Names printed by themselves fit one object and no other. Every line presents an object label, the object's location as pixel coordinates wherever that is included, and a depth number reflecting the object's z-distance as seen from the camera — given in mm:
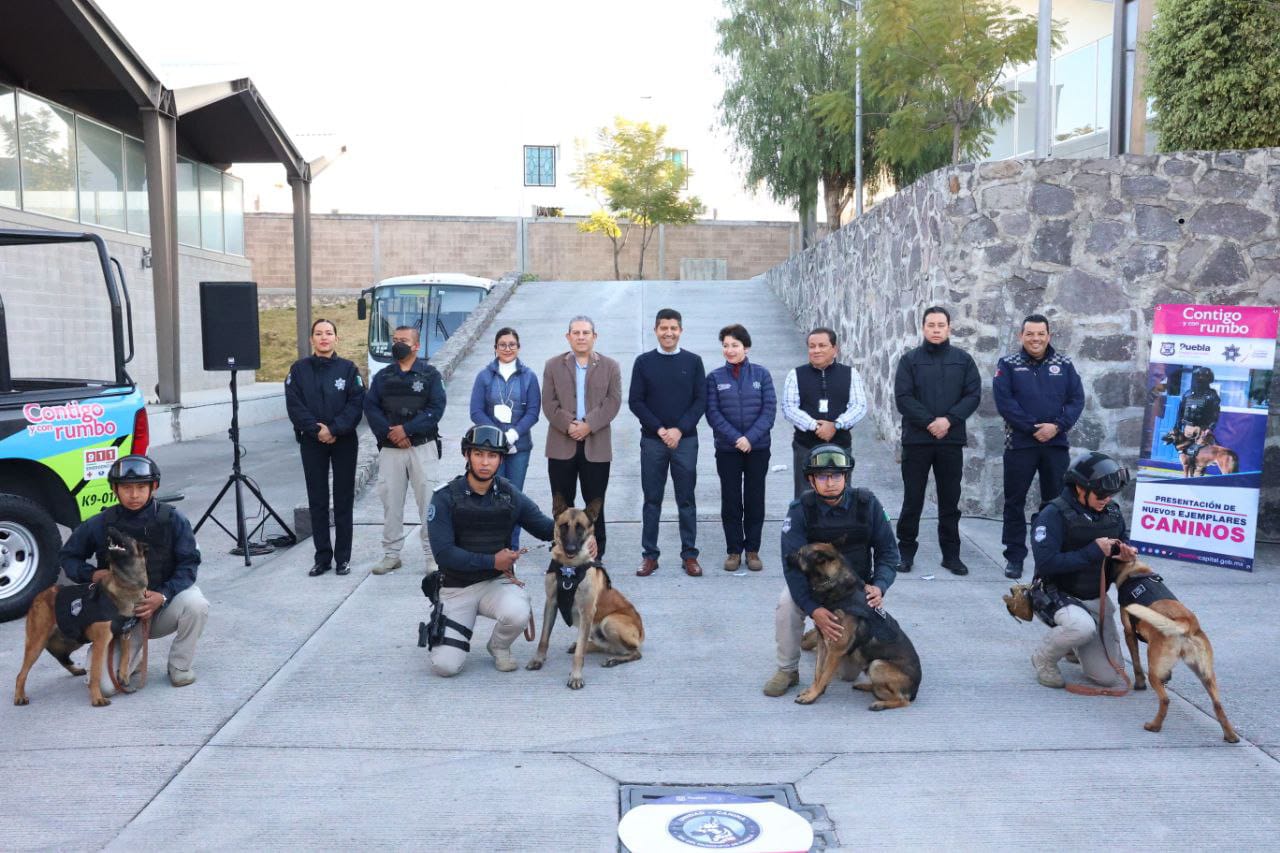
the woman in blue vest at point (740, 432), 7801
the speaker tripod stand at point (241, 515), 8297
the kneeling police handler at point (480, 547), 5621
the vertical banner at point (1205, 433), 7953
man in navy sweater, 7867
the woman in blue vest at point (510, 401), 7934
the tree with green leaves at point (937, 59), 15789
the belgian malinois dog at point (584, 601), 5430
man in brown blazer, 7895
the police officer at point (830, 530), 5332
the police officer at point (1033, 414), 7652
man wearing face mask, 7715
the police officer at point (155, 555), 5309
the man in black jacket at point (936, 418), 7770
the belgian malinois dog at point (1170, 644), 4660
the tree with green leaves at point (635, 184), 39531
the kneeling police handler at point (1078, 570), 5320
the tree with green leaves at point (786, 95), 28516
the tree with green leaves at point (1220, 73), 10414
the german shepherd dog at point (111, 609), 5137
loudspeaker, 8641
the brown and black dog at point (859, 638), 5129
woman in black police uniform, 7672
